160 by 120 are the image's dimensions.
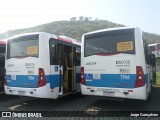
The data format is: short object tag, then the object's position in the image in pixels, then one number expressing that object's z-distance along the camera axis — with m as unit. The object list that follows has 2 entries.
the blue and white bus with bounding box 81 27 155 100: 7.73
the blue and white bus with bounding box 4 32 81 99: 8.43
